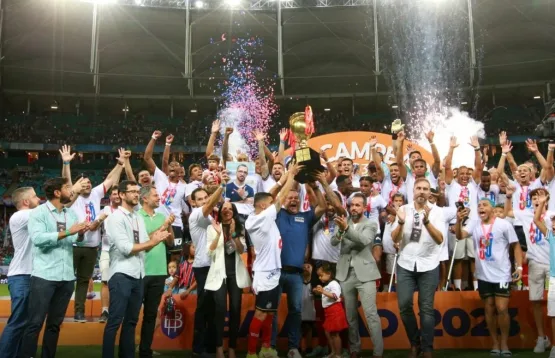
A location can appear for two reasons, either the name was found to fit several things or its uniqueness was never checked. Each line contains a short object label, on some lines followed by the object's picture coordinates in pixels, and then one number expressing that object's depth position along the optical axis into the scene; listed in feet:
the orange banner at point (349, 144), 51.62
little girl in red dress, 23.82
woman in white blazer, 23.85
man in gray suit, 23.59
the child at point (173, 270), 28.71
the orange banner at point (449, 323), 26.94
